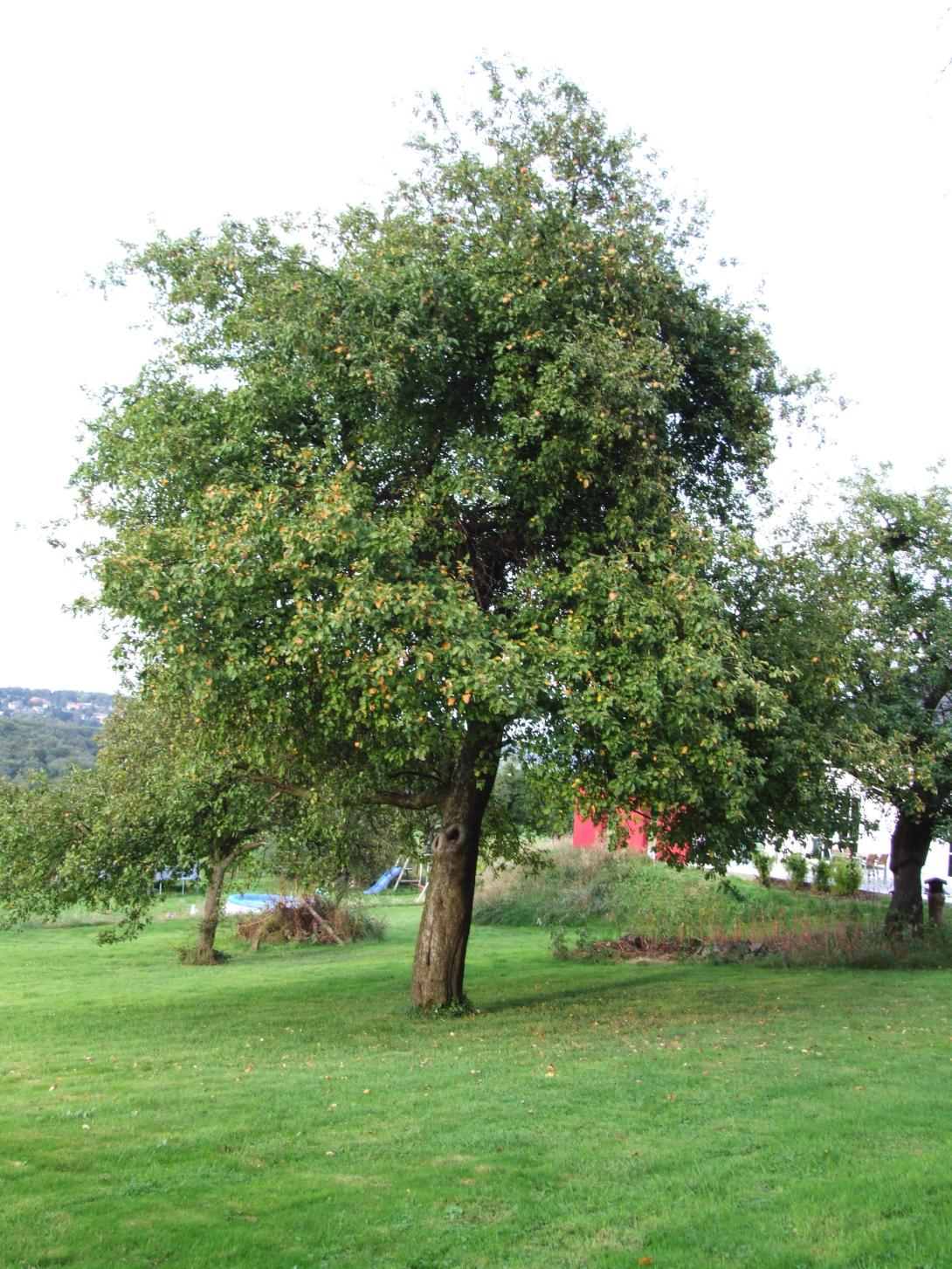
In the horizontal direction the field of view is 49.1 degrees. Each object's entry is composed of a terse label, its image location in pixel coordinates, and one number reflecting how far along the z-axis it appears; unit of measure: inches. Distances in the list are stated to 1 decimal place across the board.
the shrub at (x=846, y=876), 1125.1
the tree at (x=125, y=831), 564.4
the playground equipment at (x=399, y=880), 1924.2
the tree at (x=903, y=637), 592.1
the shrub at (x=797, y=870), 848.0
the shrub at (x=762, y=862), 596.3
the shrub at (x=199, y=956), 965.2
